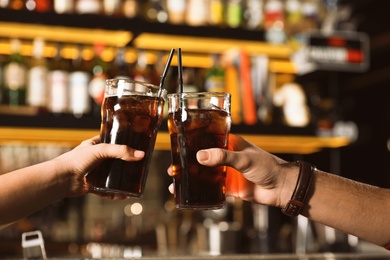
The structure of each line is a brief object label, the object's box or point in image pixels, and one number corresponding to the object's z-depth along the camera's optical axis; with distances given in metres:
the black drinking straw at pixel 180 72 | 1.41
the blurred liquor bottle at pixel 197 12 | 3.86
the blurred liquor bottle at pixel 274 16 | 3.99
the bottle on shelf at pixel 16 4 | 3.52
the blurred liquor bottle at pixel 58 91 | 3.55
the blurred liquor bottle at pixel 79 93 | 3.61
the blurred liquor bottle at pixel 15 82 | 3.53
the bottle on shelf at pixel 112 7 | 3.69
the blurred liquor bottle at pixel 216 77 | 3.86
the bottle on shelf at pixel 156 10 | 3.82
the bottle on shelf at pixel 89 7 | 3.61
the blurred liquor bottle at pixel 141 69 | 3.77
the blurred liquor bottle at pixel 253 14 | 4.03
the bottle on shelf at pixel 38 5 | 3.56
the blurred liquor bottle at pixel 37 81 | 3.53
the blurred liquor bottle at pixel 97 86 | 3.60
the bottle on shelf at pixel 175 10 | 3.81
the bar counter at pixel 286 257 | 1.71
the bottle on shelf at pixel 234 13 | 3.95
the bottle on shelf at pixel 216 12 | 3.93
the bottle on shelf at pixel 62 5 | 3.60
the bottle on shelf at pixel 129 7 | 3.73
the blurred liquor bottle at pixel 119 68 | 3.69
